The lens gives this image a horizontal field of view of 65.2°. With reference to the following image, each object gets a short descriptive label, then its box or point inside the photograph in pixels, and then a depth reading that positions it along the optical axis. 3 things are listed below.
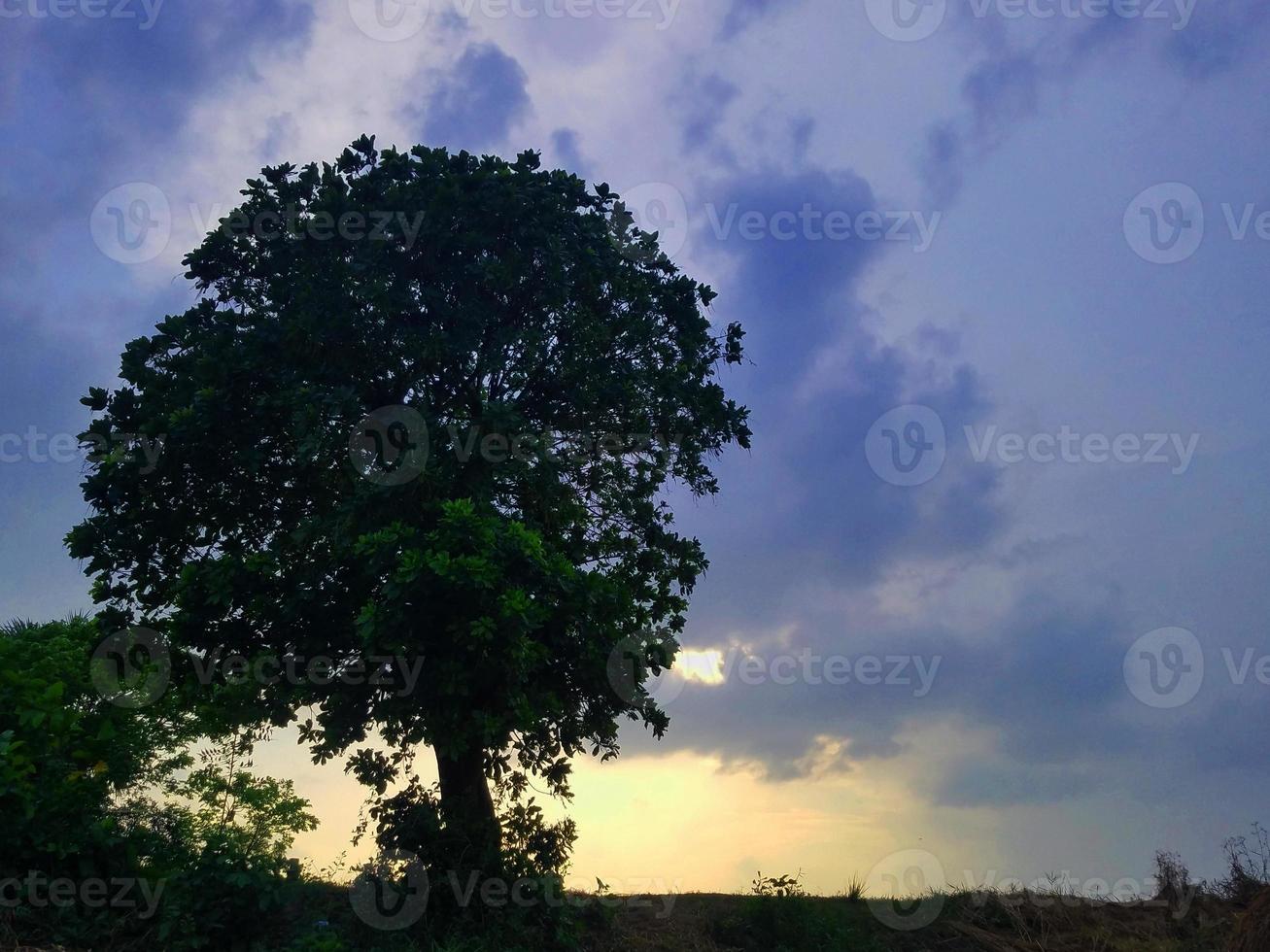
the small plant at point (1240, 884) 19.42
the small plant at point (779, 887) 20.02
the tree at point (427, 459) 17.05
